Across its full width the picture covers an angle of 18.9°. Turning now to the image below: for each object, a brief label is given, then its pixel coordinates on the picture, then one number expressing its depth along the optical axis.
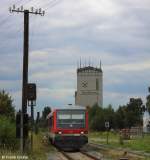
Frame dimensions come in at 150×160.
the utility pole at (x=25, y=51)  30.88
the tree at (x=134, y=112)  102.16
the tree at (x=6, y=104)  47.63
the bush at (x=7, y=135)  28.17
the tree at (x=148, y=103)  84.45
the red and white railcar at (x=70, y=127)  31.82
